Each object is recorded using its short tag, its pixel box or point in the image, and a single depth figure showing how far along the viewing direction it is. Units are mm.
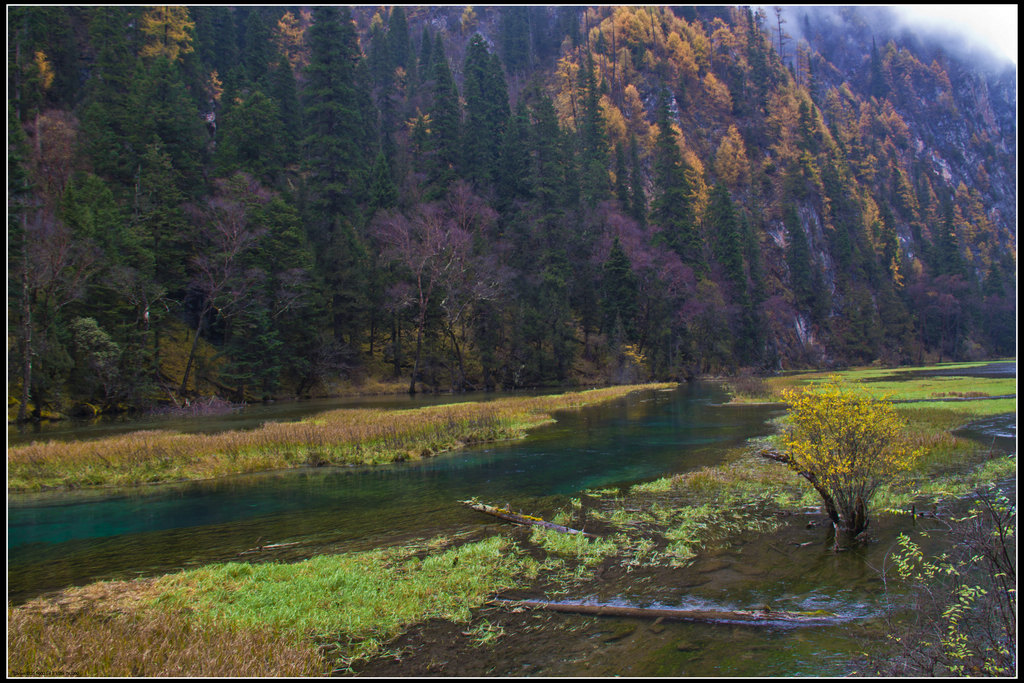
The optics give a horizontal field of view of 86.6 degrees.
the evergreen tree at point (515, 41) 146750
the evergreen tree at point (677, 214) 92312
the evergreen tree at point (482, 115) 82188
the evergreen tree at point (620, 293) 75750
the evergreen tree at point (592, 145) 90500
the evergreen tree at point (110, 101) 50219
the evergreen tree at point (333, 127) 68875
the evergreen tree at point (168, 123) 53406
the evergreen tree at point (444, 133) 79375
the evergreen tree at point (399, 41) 119938
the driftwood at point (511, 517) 13117
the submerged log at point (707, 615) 8367
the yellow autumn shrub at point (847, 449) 11664
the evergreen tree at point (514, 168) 81250
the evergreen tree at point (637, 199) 94000
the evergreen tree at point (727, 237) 94312
